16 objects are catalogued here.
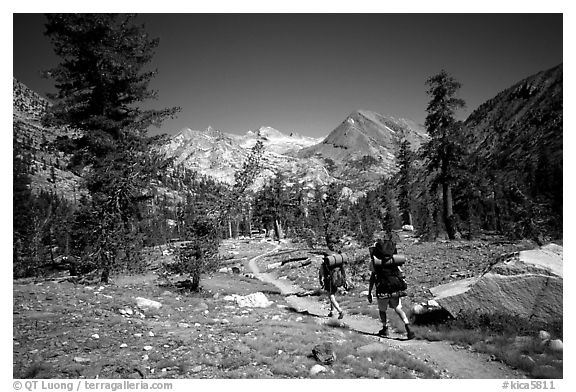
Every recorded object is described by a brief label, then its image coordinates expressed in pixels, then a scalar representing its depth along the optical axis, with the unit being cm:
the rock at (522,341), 625
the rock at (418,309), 915
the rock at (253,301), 1224
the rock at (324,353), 565
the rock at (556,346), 591
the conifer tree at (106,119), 1204
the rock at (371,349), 624
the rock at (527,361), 554
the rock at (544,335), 638
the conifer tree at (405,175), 4578
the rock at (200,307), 1031
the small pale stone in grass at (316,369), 525
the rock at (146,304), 932
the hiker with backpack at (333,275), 995
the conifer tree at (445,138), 2397
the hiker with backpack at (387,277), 761
